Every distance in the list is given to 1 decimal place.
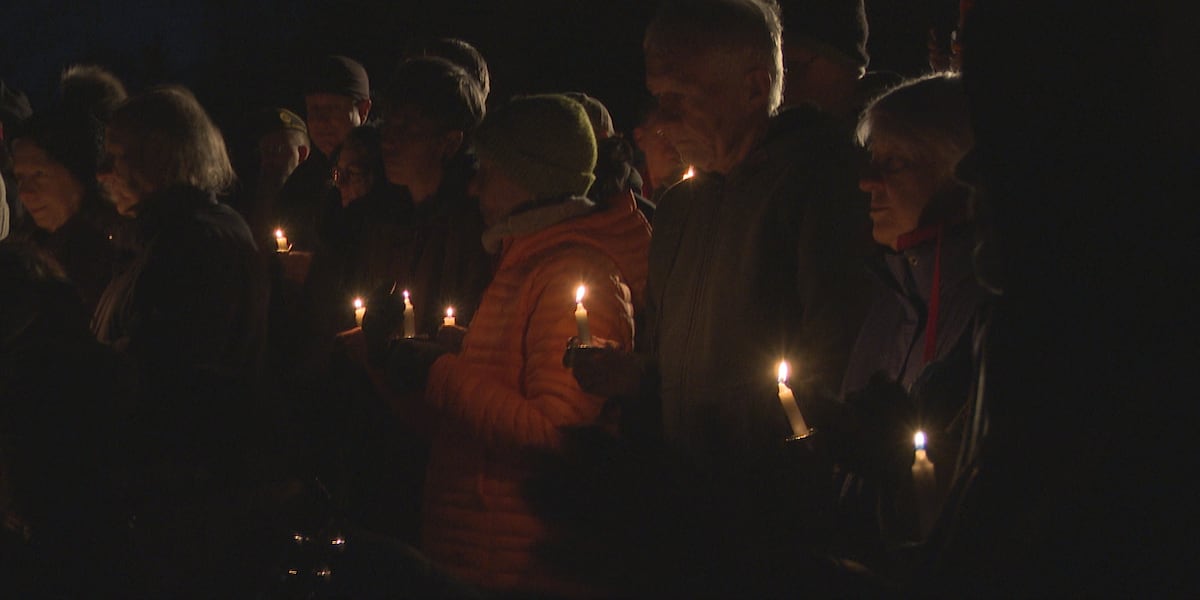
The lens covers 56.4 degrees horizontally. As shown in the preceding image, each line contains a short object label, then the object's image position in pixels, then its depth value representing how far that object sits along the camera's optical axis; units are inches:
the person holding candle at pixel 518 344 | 125.6
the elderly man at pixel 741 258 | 114.7
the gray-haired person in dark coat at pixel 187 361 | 142.4
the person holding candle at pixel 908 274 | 91.0
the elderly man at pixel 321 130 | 234.7
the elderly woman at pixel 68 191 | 199.5
